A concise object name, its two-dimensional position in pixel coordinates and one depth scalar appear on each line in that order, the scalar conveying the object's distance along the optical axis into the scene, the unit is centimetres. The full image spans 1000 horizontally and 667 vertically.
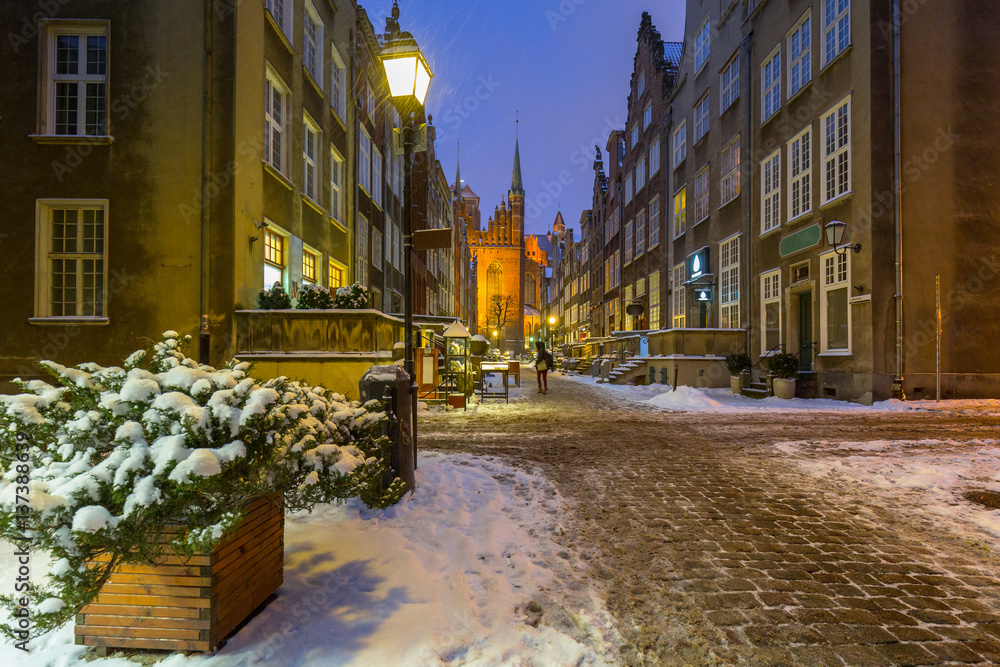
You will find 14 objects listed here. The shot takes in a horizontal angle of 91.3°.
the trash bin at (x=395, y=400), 438
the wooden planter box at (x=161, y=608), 212
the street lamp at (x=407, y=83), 555
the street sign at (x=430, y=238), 570
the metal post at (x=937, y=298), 1177
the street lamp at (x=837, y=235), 1227
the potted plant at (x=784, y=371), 1354
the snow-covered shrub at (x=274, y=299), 1005
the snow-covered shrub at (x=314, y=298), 999
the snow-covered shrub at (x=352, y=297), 1012
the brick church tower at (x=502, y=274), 8442
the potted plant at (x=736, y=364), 1559
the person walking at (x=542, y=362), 1734
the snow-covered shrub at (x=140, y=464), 183
